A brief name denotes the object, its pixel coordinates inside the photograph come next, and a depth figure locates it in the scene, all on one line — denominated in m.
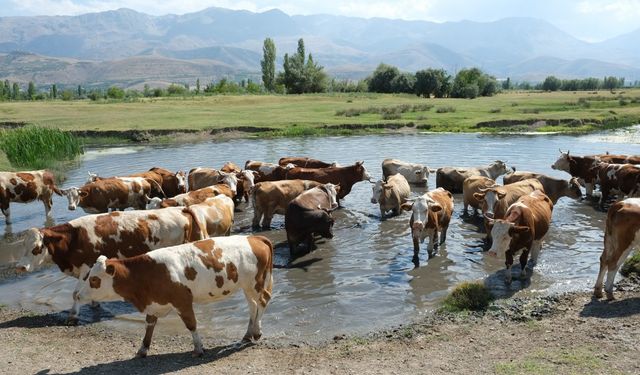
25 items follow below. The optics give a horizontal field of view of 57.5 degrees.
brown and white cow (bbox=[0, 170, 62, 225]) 18.98
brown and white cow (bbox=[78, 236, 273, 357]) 9.05
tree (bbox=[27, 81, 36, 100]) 127.85
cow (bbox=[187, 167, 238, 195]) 21.12
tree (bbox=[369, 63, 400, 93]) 95.50
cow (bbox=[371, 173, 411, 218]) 18.91
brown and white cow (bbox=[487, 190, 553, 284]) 12.20
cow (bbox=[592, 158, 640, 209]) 19.31
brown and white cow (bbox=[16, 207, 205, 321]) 11.12
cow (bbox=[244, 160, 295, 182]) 21.70
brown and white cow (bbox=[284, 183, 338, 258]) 15.38
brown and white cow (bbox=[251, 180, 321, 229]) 17.88
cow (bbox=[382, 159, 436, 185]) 24.14
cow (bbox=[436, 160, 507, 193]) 22.23
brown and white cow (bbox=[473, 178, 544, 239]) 15.10
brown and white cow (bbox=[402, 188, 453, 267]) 14.26
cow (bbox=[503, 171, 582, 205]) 19.11
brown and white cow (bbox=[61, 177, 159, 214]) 18.34
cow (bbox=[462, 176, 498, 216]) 18.52
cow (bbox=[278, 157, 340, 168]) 23.12
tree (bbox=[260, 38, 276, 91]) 117.19
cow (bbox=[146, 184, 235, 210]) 14.72
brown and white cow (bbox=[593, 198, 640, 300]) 11.23
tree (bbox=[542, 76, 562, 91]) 153.38
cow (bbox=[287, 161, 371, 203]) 20.75
